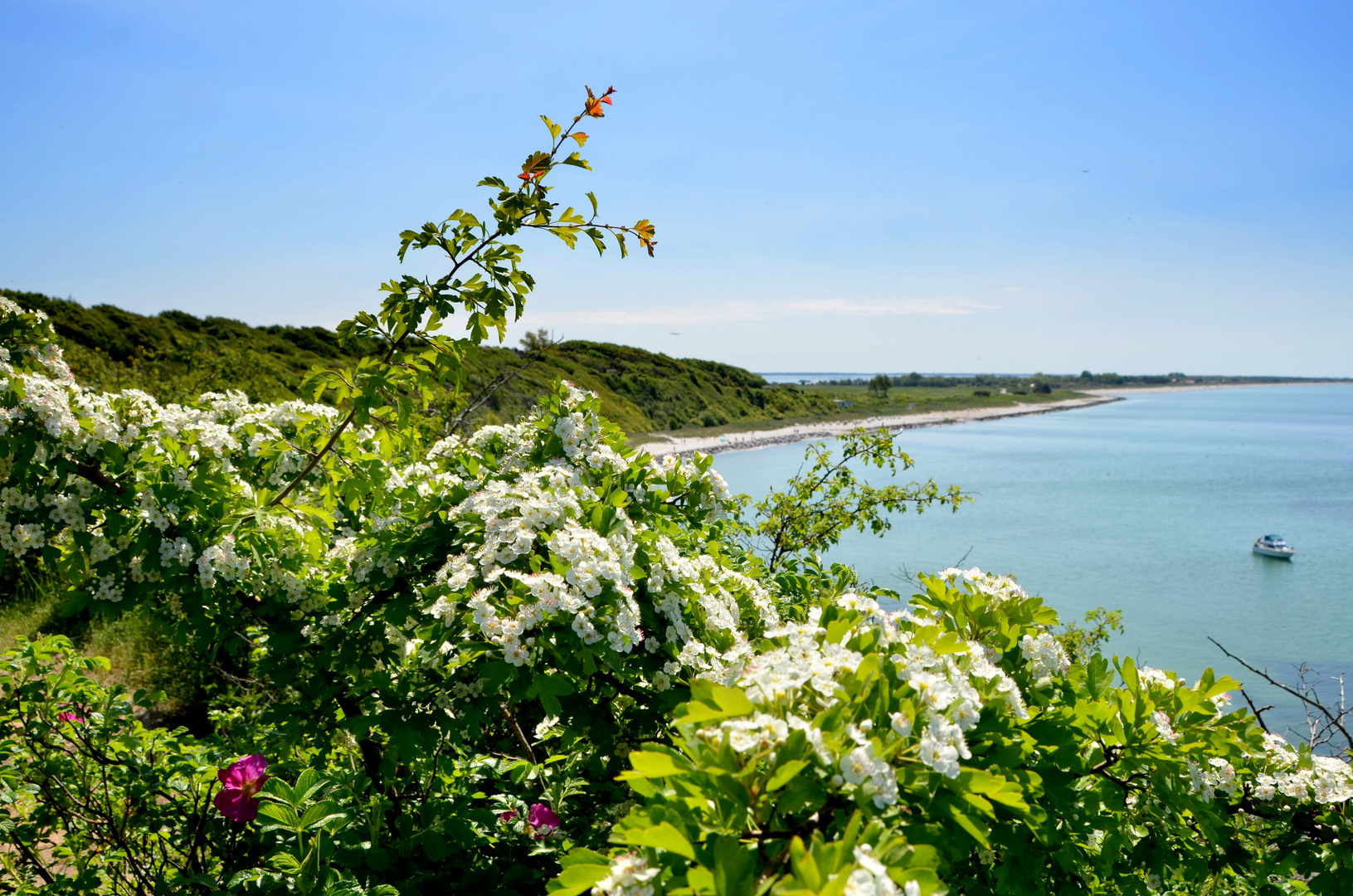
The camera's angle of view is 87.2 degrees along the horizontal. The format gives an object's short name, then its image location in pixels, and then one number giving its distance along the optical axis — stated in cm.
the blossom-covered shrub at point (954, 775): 108
